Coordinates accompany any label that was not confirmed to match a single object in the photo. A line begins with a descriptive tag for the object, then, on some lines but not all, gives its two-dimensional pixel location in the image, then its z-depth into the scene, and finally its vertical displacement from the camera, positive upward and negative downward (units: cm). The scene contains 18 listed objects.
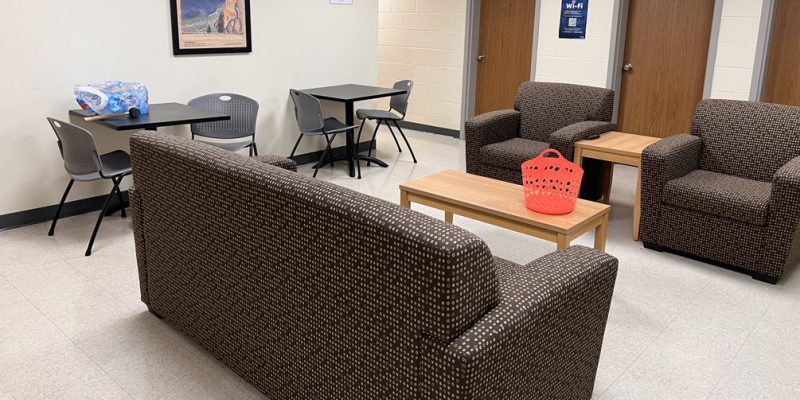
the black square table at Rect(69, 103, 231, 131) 376 -48
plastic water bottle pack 389 -36
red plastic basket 293 -61
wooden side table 397 -61
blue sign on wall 589 +33
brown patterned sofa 152 -68
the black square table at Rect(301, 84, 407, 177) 514 -40
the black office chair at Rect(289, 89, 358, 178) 499 -57
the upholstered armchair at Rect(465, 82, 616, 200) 451 -55
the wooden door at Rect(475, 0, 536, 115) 662 +1
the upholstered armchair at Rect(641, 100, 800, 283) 326 -72
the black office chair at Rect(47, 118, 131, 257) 351 -67
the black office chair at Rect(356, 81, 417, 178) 571 -59
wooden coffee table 287 -76
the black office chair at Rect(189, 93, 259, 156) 473 -57
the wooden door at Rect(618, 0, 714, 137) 542 -7
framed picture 458 +12
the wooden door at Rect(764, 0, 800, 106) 494 +2
